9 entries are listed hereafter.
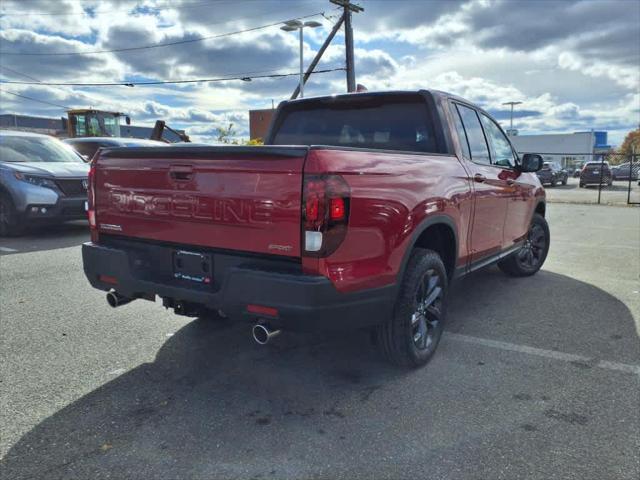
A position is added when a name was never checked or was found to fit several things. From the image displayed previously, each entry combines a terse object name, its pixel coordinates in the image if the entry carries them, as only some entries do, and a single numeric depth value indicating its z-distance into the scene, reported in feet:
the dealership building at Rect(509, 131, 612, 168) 233.55
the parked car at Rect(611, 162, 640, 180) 123.44
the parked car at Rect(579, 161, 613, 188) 91.81
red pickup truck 8.83
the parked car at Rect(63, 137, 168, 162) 39.63
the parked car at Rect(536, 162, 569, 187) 92.28
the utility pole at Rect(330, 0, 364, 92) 73.26
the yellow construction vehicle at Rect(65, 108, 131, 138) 74.95
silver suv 27.02
